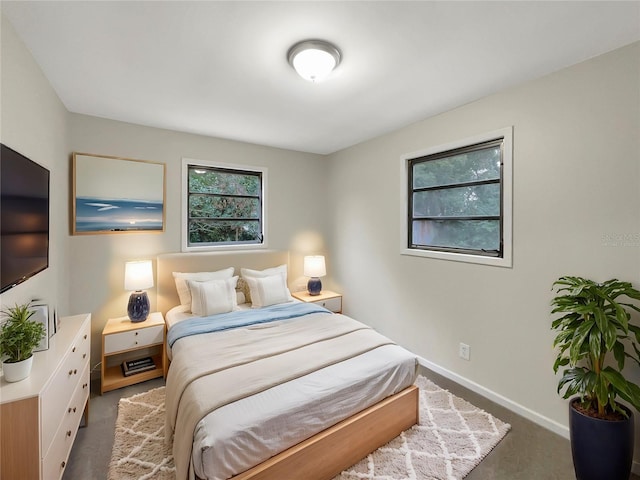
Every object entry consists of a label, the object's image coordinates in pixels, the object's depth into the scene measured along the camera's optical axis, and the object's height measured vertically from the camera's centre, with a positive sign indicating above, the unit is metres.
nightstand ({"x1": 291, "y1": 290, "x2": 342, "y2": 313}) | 3.70 -0.78
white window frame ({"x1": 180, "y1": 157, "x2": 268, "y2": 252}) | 3.30 +0.40
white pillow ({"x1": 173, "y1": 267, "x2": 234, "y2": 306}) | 3.02 -0.43
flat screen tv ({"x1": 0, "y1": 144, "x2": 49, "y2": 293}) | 1.32 +0.11
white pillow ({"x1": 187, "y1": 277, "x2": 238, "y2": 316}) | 2.83 -0.59
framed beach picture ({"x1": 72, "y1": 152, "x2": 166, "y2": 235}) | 2.73 +0.44
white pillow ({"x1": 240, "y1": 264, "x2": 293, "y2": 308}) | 3.22 -0.42
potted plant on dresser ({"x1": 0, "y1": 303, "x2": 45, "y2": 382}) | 1.28 -0.48
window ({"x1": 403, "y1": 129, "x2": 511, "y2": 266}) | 2.39 +0.37
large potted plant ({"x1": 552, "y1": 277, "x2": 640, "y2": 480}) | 1.53 -0.77
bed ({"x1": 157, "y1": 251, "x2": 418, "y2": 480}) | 1.40 -0.89
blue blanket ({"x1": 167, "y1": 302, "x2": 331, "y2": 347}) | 2.42 -0.74
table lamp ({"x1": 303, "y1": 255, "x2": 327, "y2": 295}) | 3.83 -0.43
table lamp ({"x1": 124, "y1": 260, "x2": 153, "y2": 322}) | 2.74 -0.44
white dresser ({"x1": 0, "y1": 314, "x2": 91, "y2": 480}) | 1.17 -0.80
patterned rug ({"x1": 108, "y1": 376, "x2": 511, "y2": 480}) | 1.71 -1.37
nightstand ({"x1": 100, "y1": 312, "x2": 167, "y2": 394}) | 2.53 -0.96
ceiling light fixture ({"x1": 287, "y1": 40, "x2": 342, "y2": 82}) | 1.70 +1.12
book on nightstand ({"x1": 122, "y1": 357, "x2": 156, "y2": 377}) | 2.72 -1.23
